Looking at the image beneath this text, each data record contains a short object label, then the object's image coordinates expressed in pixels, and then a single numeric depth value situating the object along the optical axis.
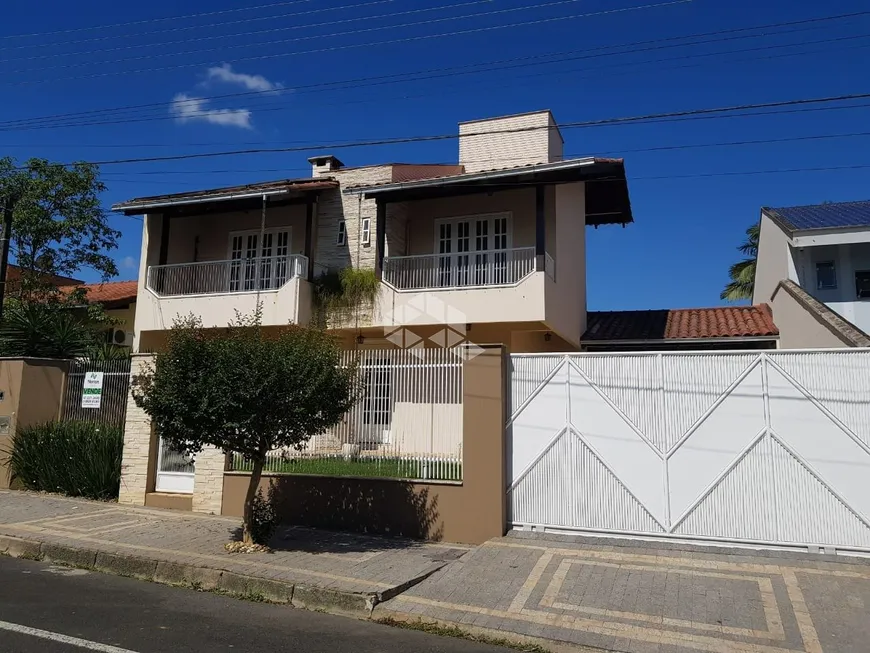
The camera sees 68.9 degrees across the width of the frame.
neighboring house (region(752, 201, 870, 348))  15.03
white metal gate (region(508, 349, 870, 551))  7.41
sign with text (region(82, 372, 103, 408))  11.96
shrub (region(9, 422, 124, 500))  11.34
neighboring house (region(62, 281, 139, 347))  19.19
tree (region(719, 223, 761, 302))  27.89
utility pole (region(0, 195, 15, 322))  14.51
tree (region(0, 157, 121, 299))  18.36
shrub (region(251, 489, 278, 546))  8.05
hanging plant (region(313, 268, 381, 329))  14.28
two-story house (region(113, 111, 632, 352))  13.51
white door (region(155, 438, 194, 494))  10.86
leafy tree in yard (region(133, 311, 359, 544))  7.45
